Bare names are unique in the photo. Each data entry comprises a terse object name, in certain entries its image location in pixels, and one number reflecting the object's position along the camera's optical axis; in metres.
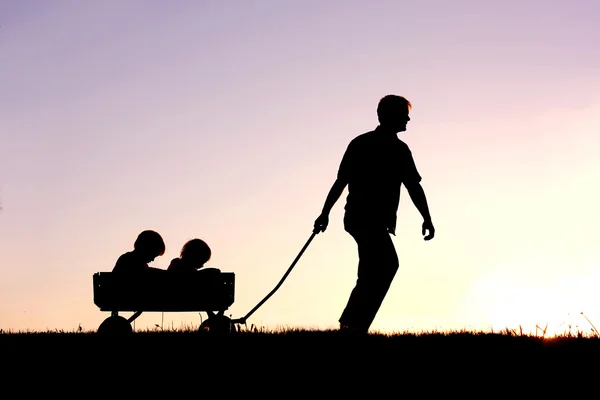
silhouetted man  9.23
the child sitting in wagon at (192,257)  11.21
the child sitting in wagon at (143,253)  10.74
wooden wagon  10.48
